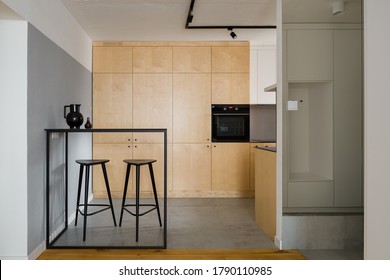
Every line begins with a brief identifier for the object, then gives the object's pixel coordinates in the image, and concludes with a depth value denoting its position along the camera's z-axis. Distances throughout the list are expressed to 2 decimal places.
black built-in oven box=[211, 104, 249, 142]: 5.84
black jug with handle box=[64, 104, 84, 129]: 3.59
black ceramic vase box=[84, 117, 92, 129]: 3.81
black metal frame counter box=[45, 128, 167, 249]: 3.30
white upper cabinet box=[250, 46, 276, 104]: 5.92
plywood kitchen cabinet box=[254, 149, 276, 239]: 3.60
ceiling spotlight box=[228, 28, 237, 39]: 5.06
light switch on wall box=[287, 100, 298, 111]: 3.62
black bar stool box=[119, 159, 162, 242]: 3.34
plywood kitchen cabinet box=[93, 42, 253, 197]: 5.77
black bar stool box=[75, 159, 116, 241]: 3.53
